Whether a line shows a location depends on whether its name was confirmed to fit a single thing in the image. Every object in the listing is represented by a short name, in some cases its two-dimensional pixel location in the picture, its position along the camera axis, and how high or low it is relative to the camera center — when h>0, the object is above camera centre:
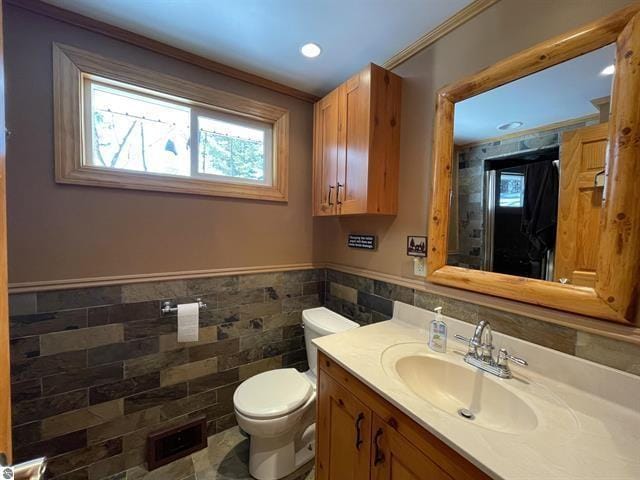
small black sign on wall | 1.82 -0.09
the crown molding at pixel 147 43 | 1.30 +1.04
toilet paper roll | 1.62 -0.59
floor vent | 1.58 -1.34
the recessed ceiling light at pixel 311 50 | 1.54 +1.06
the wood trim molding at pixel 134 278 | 1.32 -0.31
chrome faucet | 1.04 -0.51
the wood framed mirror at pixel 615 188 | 0.84 +0.15
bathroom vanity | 0.68 -0.57
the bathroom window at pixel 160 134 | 1.40 +0.59
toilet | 1.39 -0.99
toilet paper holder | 1.63 -0.50
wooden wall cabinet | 1.52 +0.52
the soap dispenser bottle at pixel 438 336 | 1.23 -0.49
